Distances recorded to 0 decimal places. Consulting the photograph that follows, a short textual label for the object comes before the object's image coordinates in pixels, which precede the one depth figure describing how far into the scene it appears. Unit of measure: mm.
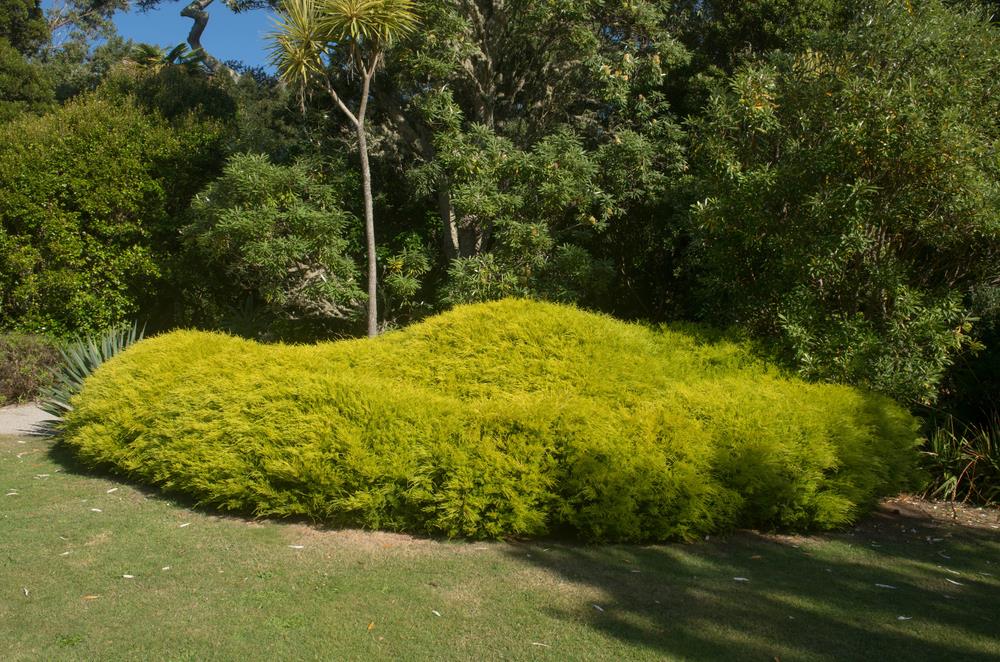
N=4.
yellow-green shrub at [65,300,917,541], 5242
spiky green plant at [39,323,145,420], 8062
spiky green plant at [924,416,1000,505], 6863
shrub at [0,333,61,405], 10305
